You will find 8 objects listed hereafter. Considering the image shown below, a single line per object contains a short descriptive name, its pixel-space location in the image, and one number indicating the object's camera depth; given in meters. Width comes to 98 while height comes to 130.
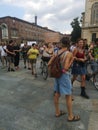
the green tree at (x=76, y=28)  25.03
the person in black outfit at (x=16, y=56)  5.61
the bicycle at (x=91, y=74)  3.55
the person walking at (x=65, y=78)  1.95
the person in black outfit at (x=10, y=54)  5.25
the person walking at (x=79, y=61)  2.79
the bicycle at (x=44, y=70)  4.33
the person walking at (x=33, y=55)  4.80
